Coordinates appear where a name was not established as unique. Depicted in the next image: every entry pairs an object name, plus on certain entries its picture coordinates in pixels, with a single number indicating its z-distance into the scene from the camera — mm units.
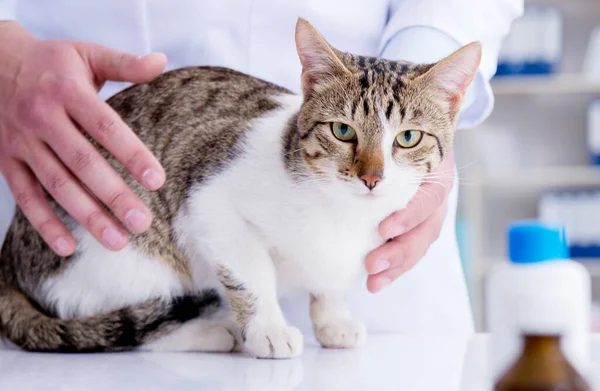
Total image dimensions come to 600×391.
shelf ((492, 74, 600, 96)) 3645
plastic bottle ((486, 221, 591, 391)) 573
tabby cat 1122
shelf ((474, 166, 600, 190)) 3678
